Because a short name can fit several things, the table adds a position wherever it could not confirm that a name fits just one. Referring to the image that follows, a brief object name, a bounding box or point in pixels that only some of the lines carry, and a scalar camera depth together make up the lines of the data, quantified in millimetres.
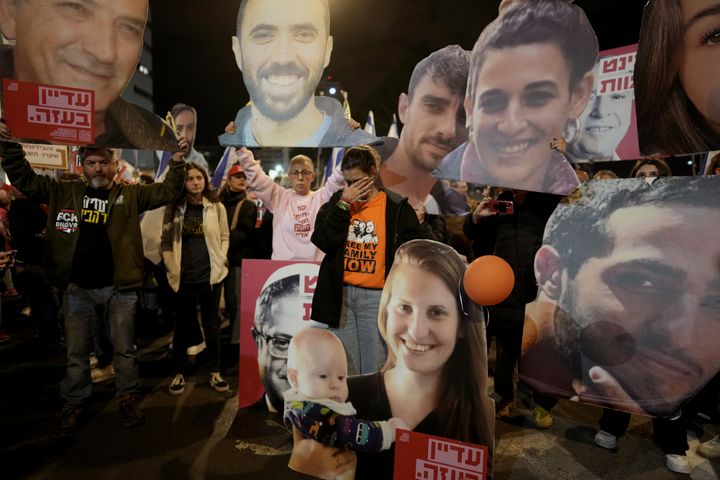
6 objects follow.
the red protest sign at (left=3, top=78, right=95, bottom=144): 2635
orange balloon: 2180
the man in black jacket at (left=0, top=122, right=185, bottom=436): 3414
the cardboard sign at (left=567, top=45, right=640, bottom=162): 2244
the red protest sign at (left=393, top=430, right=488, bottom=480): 2344
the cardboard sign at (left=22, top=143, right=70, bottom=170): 6309
